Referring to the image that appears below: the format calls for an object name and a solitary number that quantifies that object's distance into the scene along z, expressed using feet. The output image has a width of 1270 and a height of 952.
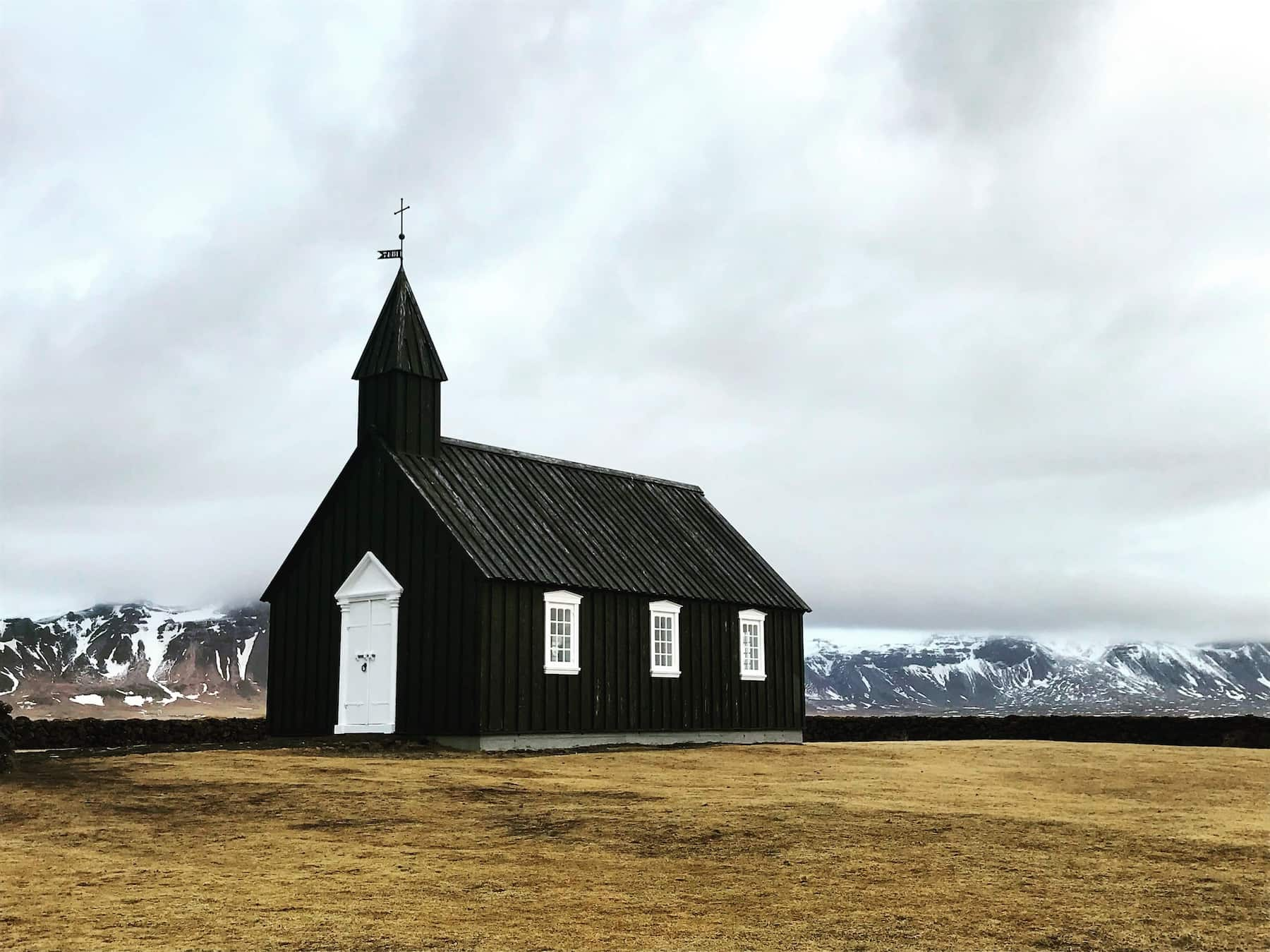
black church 88.02
